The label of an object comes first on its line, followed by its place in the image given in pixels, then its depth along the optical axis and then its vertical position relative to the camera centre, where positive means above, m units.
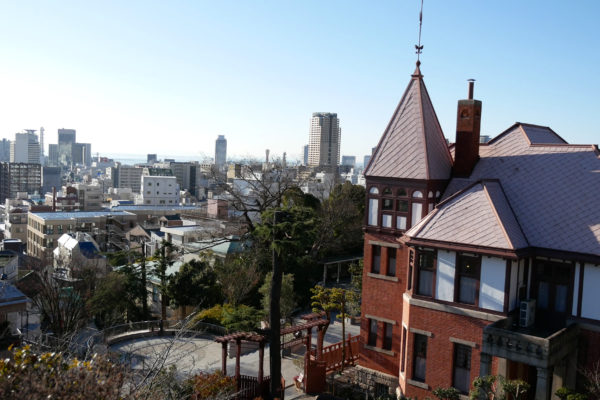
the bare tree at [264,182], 37.53 -0.49
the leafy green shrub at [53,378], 8.90 -3.77
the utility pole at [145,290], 35.71 -8.10
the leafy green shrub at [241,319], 25.42 -7.15
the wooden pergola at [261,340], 22.31 -6.97
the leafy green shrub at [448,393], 17.70 -6.92
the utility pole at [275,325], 21.70 -6.06
